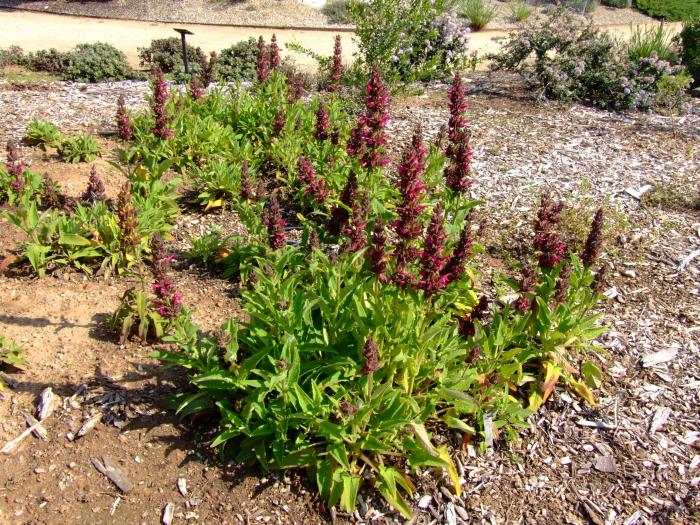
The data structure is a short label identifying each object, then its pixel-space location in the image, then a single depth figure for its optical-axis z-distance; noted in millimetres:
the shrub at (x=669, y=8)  19578
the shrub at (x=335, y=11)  17258
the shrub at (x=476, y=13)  17469
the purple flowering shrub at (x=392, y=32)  8672
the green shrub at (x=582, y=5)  19345
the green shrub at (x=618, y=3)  20953
